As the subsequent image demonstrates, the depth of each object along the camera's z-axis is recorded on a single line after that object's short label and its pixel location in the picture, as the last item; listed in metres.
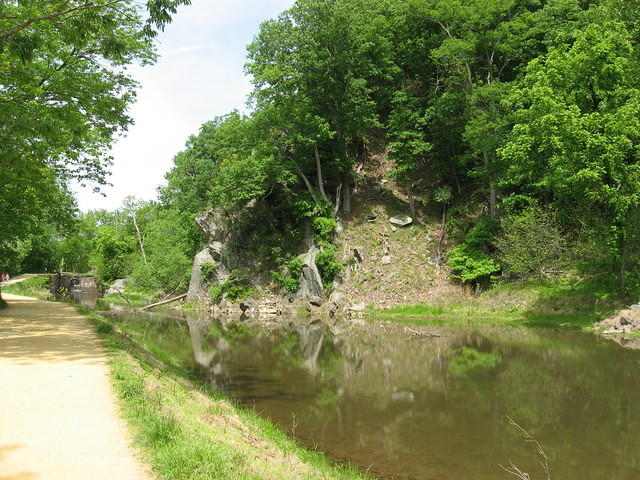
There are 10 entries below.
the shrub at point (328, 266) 34.06
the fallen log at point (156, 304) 38.58
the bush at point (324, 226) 35.19
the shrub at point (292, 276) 35.44
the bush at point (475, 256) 29.86
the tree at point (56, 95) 10.87
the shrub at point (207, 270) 40.94
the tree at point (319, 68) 34.97
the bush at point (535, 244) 25.94
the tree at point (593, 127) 21.39
